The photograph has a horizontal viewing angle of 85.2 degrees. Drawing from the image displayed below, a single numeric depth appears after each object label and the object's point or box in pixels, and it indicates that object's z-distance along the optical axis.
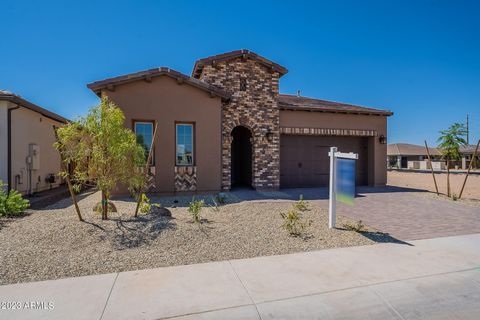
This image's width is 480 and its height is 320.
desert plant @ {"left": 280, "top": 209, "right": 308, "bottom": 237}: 5.84
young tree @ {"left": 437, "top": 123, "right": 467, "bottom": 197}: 11.13
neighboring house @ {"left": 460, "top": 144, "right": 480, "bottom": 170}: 41.59
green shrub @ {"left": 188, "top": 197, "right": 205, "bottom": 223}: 6.35
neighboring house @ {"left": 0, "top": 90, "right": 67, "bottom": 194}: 9.08
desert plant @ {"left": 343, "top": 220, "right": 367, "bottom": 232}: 6.07
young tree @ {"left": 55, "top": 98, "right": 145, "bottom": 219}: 5.90
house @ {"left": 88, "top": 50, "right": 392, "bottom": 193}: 10.02
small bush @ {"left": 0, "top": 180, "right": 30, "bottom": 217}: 6.92
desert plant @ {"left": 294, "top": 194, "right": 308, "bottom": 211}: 8.12
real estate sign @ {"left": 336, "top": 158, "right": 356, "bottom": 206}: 5.57
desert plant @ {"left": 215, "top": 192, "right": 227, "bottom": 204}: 8.97
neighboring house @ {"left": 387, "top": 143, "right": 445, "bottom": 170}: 47.31
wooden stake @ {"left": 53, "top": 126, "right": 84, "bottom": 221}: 5.91
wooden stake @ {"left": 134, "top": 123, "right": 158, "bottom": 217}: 6.30
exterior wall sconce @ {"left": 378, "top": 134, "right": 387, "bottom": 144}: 13.89
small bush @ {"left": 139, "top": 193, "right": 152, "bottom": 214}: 6.91
